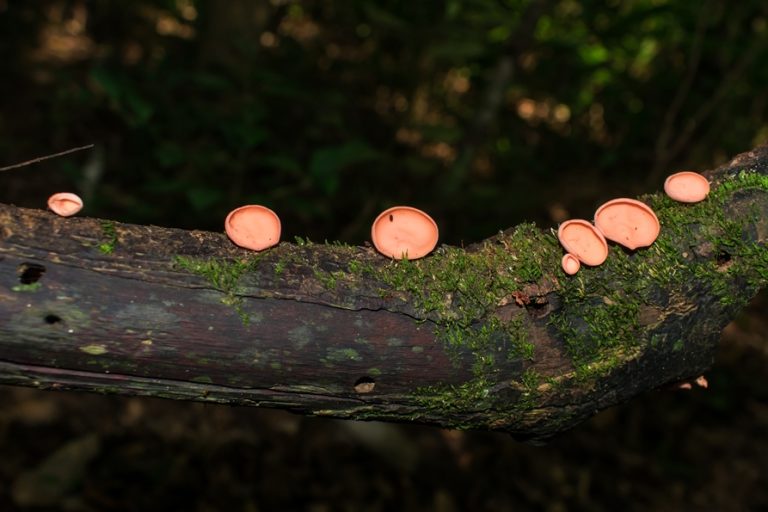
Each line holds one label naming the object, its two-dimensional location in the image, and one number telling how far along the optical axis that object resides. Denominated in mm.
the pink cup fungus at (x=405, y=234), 496
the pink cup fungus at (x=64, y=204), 460
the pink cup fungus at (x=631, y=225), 511
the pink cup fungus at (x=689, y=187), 527
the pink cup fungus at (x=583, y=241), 504
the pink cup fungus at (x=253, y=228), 476
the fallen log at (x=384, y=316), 439
